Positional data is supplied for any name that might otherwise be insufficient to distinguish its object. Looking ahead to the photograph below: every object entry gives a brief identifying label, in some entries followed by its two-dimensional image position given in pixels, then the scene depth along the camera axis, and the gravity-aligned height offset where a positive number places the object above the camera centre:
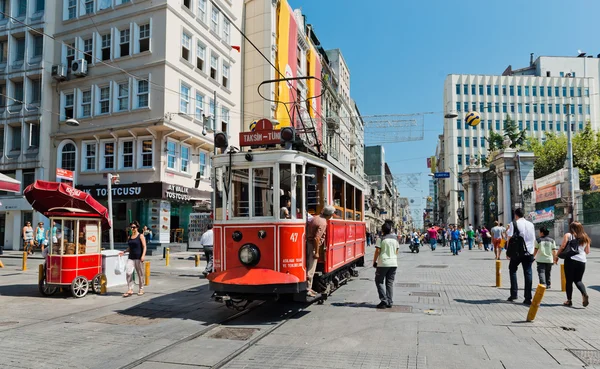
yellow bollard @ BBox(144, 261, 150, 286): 12.78 -1.56
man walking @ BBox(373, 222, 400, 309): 9.44 -1.02
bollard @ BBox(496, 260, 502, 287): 12.35 -1.55
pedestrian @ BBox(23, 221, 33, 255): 23.05 -0.91
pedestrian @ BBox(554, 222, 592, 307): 9.32 -0.88
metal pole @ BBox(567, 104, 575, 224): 26.84 +2.04
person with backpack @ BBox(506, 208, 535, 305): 9.85 -0.72
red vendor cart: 10.87 -0.46
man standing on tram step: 8.74 -0.50
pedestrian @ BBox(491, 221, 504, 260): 20.35 -0.98
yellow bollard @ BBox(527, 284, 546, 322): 7.93 -1.47
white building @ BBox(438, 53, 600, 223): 80.25 +18.54
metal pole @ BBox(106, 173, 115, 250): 16.80 +1.09
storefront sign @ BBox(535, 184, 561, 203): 29.60 +1.40
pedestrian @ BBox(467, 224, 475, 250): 32.47 -1.41
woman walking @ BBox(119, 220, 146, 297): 11.09 -0.87
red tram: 8.25 -0.07
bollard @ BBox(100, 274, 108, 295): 11.61 -1.66
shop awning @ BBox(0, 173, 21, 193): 14.54 +1.03
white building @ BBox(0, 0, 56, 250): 28.23 +6.70
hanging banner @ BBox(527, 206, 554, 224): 30.27 +0.01
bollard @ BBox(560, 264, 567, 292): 11.59 -1.67
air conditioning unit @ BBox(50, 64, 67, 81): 27.35 +8.36
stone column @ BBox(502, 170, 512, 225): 35.12 +1.49
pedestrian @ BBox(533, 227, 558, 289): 11.03 -0.88
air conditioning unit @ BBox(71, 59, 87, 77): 26.75 +8.45
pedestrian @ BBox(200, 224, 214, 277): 15.09 -0.85
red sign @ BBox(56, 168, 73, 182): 16.84 +1.54
